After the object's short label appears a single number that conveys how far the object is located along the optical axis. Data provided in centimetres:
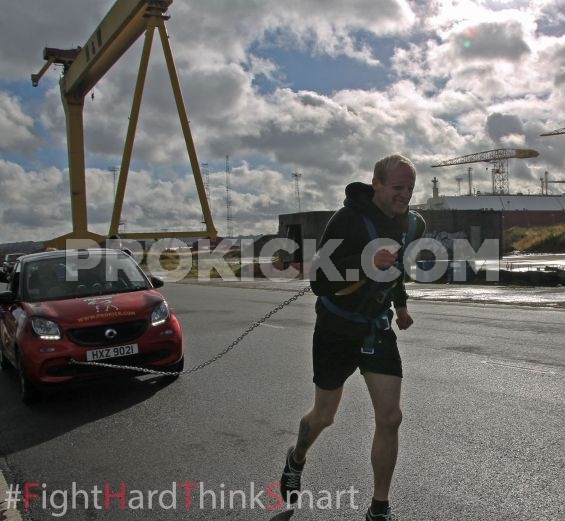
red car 636
